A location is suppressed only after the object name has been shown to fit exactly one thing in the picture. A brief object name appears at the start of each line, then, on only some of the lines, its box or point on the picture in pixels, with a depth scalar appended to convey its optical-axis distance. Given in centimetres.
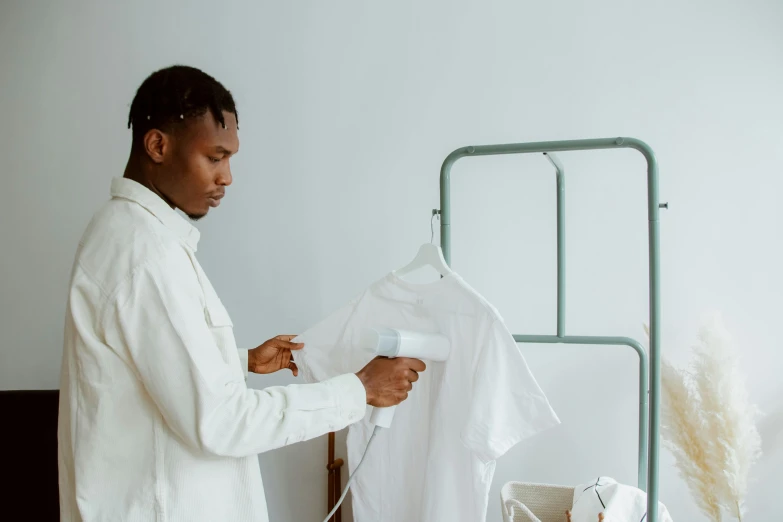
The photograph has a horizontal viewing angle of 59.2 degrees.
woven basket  173
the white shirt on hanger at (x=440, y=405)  126
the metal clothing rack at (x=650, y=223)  134
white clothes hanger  140
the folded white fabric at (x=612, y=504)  149
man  97
